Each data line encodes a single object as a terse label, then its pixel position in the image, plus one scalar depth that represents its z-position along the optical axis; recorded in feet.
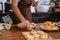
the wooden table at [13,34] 5.32
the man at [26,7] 8.47
